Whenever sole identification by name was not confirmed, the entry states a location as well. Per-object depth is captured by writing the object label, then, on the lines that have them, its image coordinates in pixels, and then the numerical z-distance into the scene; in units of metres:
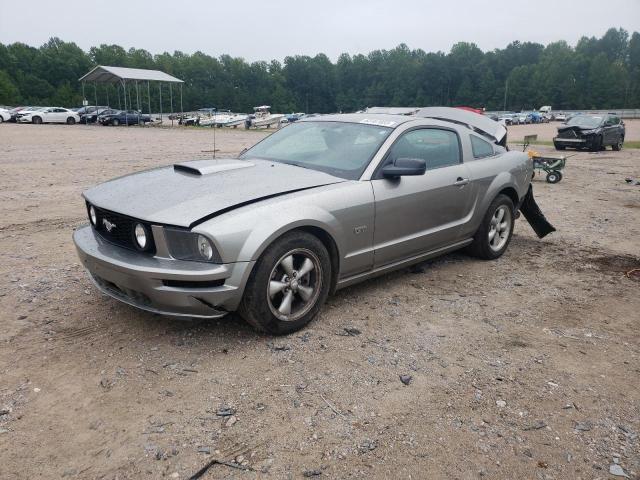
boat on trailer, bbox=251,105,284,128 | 49.97
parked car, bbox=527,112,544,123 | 67.12
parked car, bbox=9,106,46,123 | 40.66
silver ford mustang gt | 3.20
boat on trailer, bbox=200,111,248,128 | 50.10
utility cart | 11.61
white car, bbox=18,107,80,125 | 40.53
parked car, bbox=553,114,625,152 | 20.41
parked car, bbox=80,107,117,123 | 42.41
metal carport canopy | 38.45
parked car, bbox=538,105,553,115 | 86.44
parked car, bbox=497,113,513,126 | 62.63
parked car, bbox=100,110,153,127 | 40.84
